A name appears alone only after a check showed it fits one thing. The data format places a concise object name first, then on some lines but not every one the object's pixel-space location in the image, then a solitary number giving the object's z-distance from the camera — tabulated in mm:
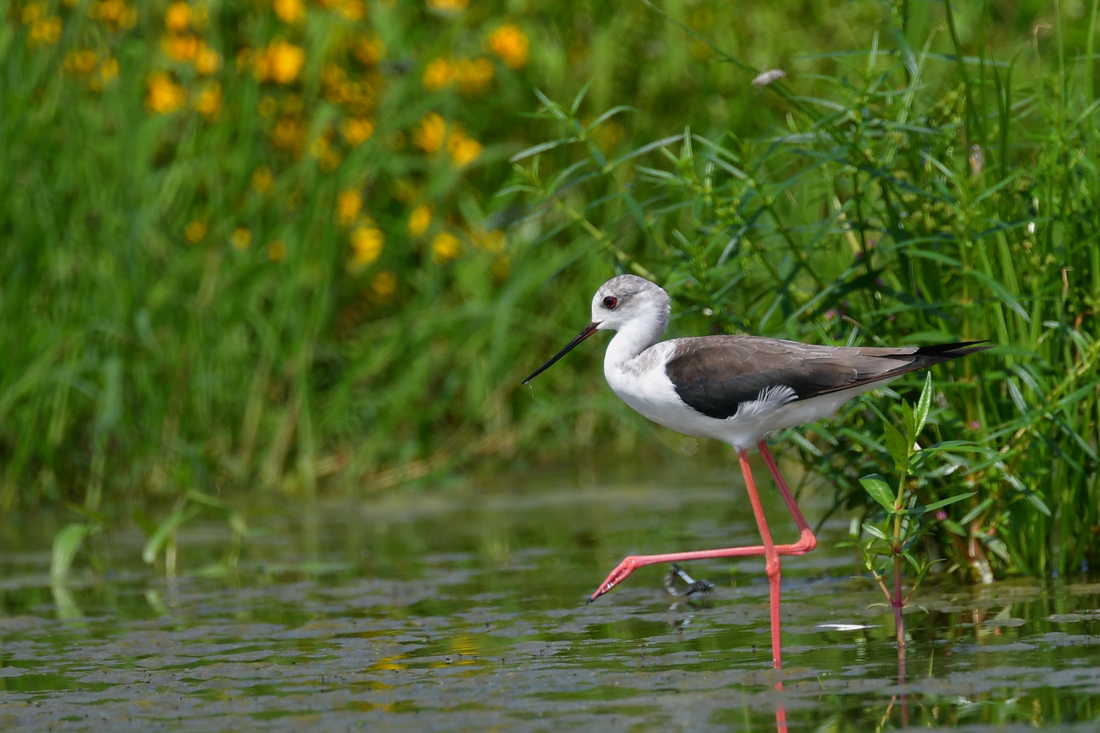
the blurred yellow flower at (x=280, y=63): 19328
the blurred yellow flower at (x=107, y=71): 18375
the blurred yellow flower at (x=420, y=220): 18891
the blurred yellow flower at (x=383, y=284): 19469
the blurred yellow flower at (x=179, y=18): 19711
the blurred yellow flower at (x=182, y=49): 19656
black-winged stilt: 9797
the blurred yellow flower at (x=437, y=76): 19937
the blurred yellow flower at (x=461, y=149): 19562
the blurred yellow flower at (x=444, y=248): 19156
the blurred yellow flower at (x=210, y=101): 19141
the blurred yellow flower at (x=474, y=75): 20297
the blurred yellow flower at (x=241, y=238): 18953
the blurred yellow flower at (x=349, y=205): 18875
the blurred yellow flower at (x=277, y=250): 19422
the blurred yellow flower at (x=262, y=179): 19500
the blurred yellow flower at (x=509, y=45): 20281
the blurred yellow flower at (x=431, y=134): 19727
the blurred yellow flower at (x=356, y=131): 19359
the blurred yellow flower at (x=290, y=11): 19719
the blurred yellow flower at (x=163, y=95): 19328
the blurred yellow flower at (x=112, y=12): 19609
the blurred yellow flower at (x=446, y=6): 19906
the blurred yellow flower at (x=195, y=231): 19047
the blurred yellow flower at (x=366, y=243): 19047
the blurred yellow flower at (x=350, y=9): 19656
